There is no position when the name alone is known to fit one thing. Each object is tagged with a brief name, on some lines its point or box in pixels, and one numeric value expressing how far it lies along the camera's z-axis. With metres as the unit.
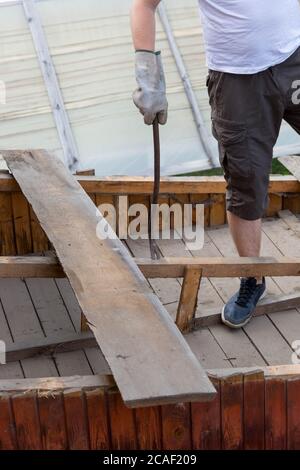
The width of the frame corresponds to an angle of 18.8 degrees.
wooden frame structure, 2.49
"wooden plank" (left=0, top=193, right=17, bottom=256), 3.93
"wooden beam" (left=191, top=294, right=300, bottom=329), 3.42
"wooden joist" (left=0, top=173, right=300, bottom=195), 3.97
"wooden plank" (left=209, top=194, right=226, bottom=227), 4.11
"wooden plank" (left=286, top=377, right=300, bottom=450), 2.62
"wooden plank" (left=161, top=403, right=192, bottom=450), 2.52
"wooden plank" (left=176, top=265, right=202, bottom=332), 3.23
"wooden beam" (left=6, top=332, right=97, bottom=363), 3.24
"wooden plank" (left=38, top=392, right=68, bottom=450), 2.49
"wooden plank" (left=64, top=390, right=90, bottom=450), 2.49
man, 3.18
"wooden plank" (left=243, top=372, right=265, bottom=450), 2.57
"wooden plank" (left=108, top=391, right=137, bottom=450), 2.49
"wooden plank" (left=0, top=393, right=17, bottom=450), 2.48
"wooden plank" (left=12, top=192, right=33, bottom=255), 3.96
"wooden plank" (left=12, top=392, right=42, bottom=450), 2.49
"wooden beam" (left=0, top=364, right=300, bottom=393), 2.50
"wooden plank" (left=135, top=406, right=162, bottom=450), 2.51
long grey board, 2.36
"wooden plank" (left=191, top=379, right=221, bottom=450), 2.54
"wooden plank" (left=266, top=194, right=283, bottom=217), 4.19
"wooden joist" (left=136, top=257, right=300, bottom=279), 3.21
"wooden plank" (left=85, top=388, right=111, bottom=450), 2.48
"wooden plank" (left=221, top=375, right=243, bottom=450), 2.55
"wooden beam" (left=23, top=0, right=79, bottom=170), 6.13
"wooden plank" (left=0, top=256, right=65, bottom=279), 3.13
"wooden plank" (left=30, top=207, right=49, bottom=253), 3.97
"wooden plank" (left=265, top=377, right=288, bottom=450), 2.60
